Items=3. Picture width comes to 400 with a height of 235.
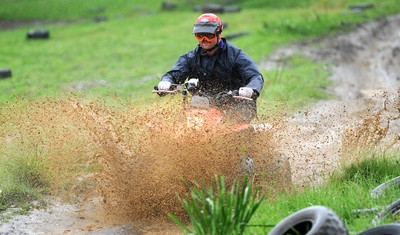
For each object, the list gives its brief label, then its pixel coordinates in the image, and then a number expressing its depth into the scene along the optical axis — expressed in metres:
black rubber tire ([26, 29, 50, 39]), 44.87
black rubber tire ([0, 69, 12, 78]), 32.31
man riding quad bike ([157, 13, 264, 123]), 16.23
